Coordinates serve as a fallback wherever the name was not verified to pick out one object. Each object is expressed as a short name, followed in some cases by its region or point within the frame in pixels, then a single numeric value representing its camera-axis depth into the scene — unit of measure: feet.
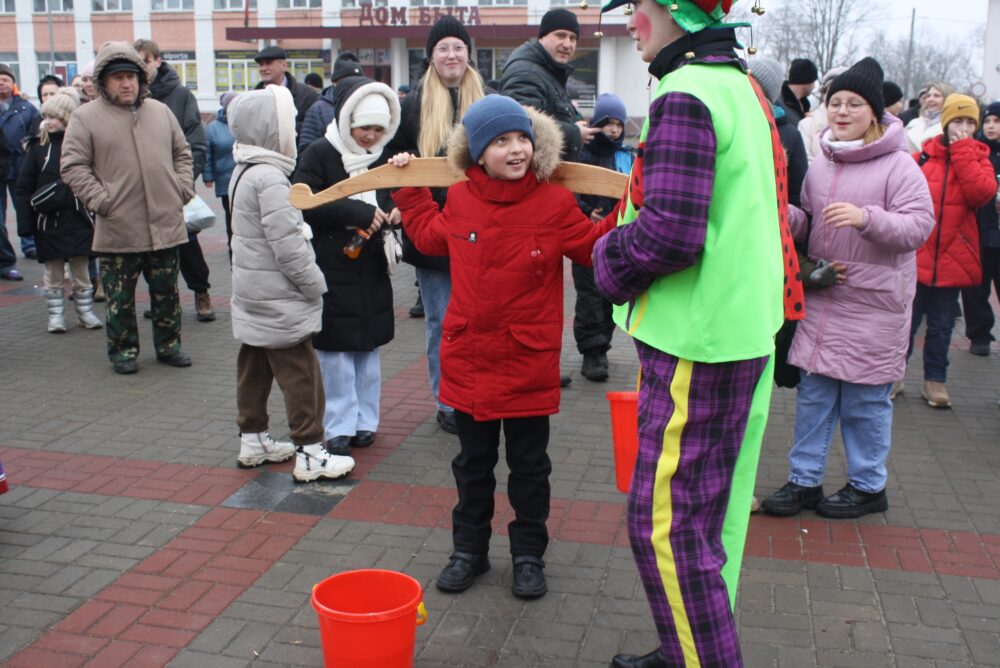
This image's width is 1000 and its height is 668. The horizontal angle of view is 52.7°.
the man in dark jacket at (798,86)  22.11
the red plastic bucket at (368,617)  9.71
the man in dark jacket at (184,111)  28.91
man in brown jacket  23.07
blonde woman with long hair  17.63
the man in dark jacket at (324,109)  21.14
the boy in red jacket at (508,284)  12.01
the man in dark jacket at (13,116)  37.27
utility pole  176.65
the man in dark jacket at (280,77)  32.50
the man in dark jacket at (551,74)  18.48
